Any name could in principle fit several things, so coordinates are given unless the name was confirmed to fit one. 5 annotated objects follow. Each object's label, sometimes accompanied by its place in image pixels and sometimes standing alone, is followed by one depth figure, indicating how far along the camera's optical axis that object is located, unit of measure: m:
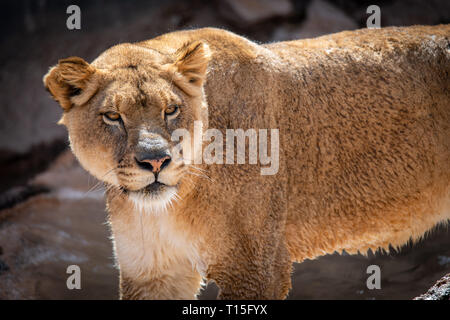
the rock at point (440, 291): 6.24
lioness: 6.60
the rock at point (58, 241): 11.66
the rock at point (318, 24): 17.78
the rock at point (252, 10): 18.02
